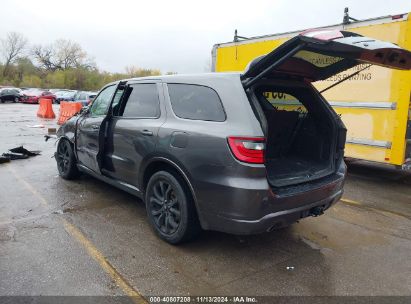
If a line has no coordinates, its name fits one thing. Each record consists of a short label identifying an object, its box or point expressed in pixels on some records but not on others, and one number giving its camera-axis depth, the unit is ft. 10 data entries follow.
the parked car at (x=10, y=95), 98.80
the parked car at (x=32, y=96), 104.37
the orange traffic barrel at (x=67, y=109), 49.93
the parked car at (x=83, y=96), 90.89
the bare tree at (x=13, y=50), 226.64
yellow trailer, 19.34
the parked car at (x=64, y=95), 111.77
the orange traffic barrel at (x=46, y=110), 61.76
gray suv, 9.98
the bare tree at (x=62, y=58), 244.01
